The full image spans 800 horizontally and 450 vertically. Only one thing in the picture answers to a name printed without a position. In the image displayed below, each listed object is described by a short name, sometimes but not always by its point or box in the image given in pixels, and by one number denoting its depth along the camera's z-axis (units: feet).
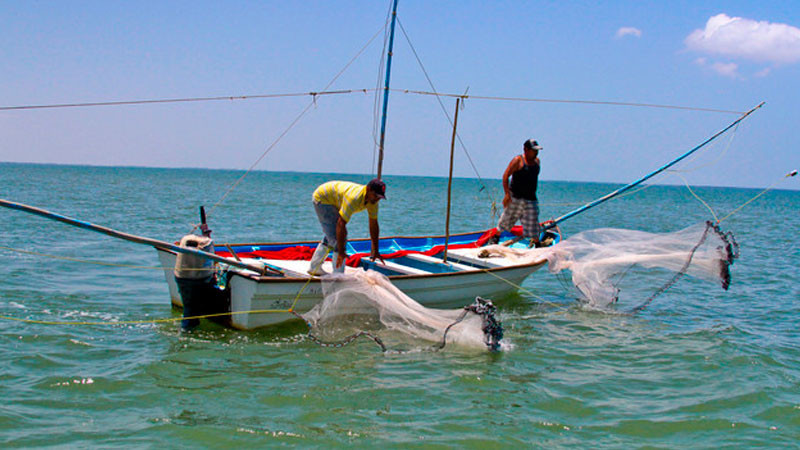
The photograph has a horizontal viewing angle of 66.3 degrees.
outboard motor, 23.53
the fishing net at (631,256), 27.61
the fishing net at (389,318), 22.72
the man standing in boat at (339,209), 24.00
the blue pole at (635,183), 34.11
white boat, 23.73
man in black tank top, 33.12
